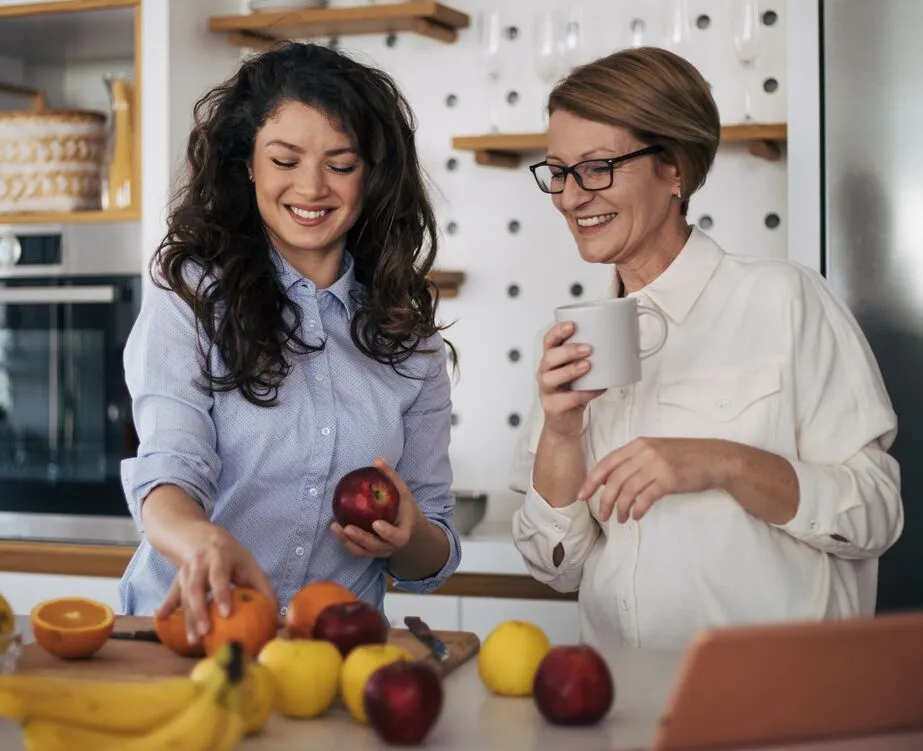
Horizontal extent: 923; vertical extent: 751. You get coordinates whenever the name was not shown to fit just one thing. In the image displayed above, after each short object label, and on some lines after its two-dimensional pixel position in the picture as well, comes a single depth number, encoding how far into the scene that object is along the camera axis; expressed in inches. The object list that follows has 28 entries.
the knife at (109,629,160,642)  55.0
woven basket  115.8
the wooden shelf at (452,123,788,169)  104.9
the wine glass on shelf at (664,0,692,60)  108.1
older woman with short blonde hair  65.1
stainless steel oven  116.6
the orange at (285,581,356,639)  51.0
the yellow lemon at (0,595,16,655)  47.3
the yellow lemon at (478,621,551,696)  47.5
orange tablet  34.1
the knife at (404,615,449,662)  52.9
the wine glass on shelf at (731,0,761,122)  105.0
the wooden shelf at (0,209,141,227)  115.6
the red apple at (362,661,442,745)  41.3
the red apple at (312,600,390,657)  48.9
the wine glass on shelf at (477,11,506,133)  113.2
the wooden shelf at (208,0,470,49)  114.5
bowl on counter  107.7
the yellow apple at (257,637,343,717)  44.6
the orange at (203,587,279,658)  49.3
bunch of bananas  37.7
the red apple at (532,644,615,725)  43.9
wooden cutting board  50.1
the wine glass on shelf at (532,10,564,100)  108.8
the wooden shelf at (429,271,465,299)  119.0
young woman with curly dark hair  62.6
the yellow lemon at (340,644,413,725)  43.9
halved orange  51.1
